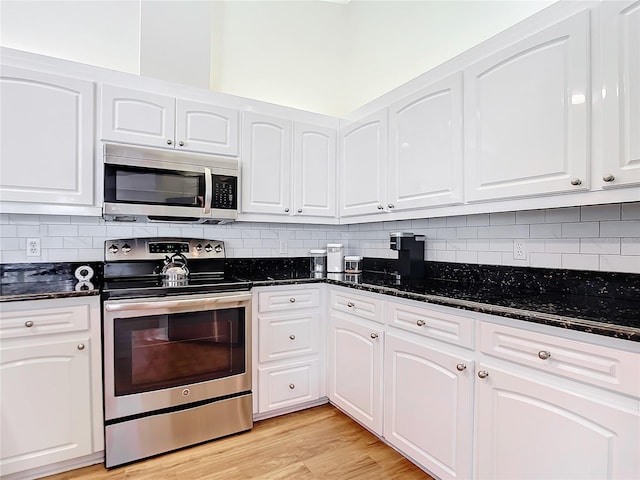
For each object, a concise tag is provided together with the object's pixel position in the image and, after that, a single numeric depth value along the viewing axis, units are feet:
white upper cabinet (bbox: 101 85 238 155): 6.85
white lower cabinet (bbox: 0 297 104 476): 5.52
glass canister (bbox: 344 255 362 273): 9.43
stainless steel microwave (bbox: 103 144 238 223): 6.74
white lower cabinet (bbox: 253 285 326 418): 7.61
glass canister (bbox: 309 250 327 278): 9.60
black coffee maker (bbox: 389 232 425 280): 7.94
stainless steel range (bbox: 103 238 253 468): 6.15
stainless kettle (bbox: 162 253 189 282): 7.58
